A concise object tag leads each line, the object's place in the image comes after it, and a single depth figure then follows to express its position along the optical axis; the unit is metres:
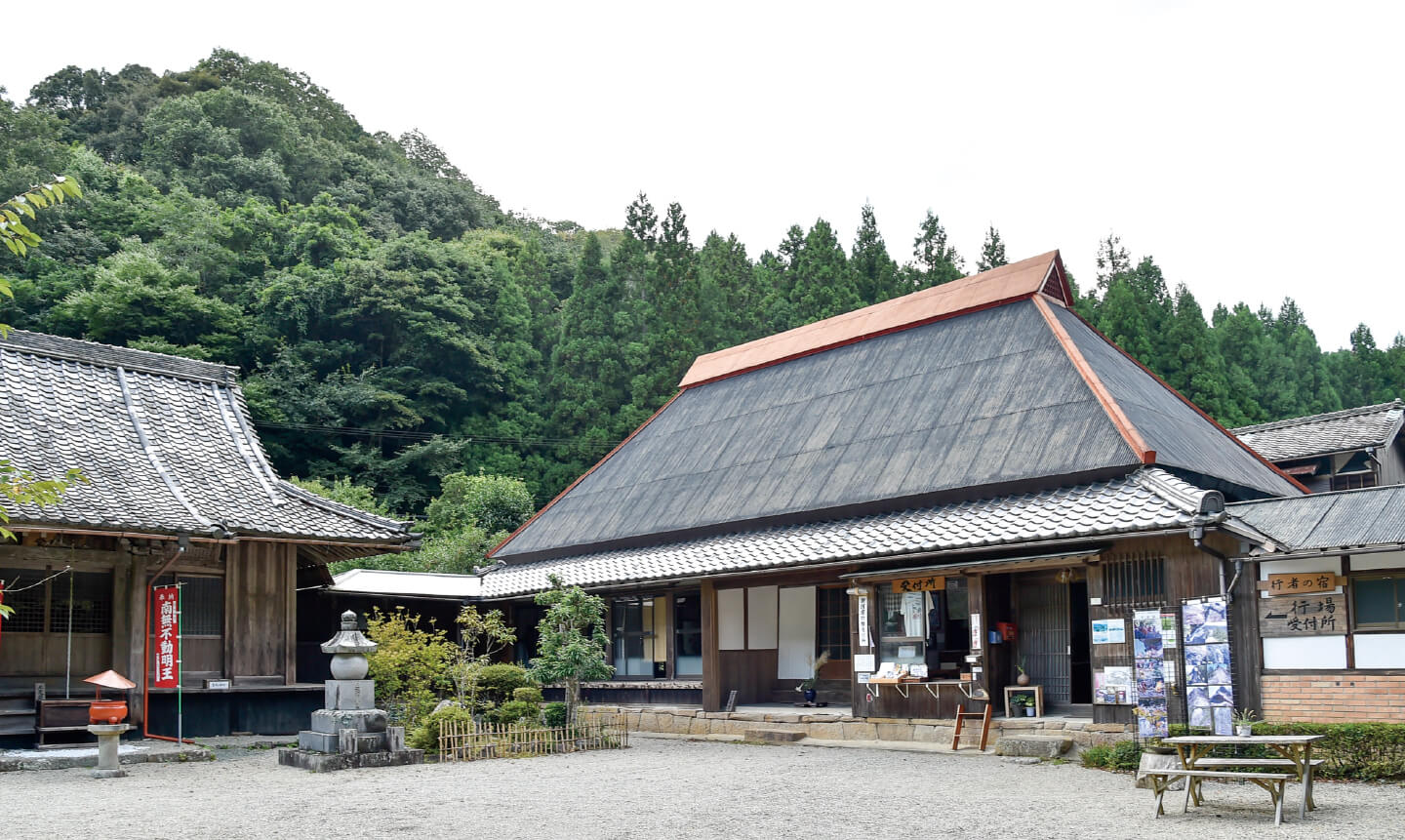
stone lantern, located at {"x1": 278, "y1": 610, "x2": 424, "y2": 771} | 12.31
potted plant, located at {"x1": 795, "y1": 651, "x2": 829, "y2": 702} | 16.81
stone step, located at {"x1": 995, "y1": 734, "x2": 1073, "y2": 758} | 12.32
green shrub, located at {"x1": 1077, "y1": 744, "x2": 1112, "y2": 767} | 11.56
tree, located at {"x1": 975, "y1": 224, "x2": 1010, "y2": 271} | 37.00
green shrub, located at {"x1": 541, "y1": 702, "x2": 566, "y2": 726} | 14.97
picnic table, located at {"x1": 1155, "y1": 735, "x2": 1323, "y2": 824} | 7.99
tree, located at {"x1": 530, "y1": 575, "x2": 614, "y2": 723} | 14.69
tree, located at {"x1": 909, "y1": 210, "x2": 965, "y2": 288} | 36.28
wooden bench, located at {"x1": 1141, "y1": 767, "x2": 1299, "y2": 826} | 7.93
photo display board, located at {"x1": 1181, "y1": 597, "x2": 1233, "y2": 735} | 11.15
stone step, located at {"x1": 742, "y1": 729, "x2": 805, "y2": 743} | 15.19
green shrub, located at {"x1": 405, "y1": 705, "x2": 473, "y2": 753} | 13.08
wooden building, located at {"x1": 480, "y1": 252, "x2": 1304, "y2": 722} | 12.80
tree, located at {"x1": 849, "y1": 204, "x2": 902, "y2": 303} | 36.03
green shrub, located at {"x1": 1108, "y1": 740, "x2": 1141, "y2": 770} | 11.25
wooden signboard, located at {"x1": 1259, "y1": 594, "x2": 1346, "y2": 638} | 10.85
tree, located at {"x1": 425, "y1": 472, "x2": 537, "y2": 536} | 27.73
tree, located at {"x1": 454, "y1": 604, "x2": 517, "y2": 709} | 14.69
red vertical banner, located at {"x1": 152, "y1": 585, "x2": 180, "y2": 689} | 14.24
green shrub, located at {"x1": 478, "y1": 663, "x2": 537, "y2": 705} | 17.00
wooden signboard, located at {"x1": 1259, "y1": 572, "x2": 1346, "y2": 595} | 10.88
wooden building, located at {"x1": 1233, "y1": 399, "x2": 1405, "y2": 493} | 20.12
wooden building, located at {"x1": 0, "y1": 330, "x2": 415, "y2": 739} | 13.74
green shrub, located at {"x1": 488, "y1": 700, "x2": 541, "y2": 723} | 14.34
